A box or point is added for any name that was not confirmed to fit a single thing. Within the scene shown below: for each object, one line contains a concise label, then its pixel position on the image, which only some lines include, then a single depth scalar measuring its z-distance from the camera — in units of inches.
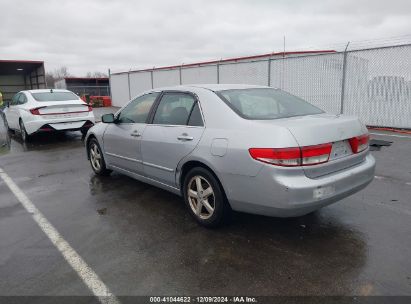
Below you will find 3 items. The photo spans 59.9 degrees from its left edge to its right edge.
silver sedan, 121.7
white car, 370.0
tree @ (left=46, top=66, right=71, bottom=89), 3243.1
